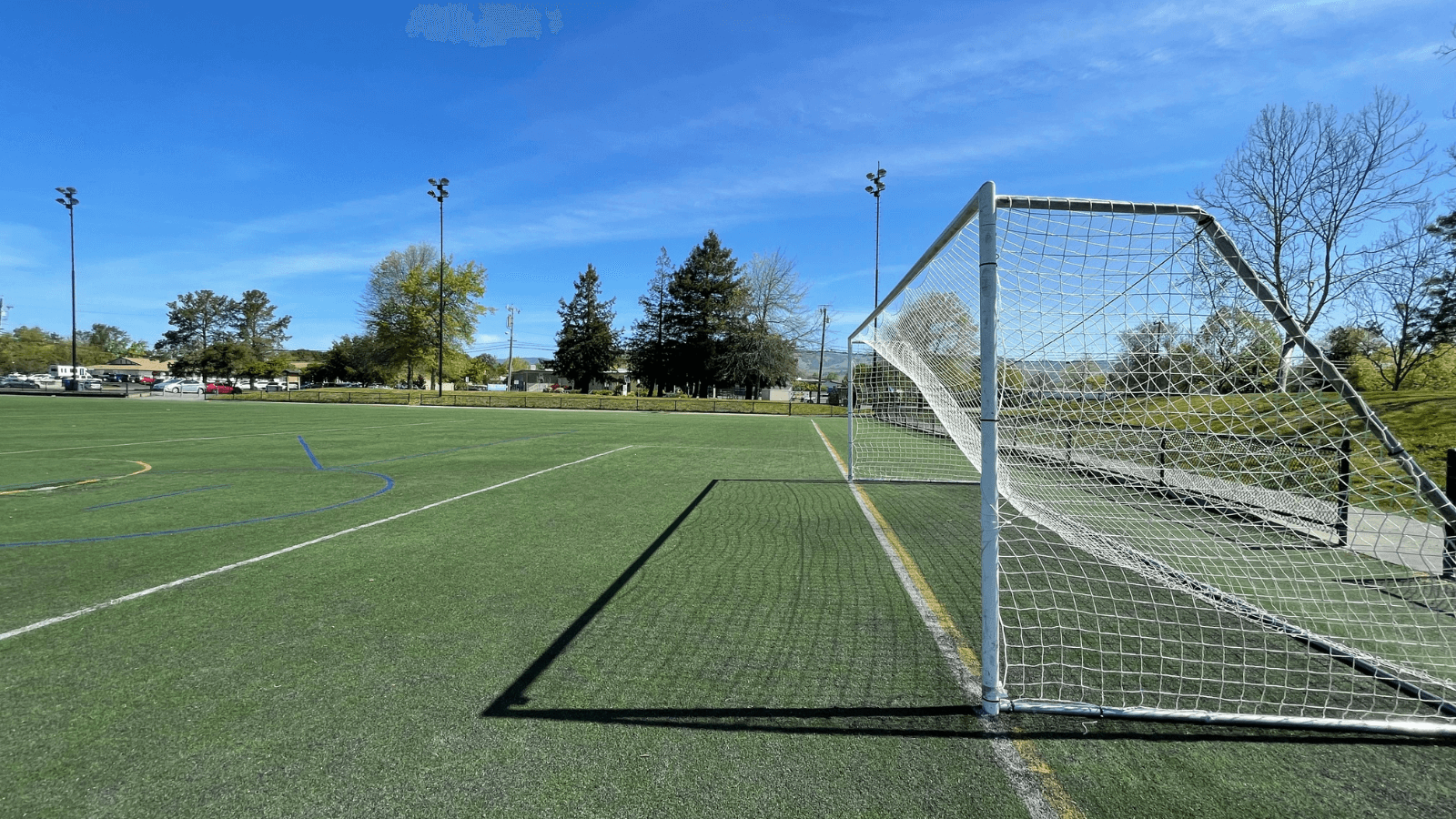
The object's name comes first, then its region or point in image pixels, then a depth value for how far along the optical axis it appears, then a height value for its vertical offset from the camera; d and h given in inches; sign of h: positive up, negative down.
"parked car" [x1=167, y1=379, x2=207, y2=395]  2134.6 -16.6
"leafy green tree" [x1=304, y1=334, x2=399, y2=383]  2455.7 +96.6
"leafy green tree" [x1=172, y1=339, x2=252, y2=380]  2896.2 +108.7
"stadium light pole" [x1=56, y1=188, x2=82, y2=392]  1656.0 +474.5
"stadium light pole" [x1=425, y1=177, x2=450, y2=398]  1631.4 +502.7
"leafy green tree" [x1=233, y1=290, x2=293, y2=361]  3740.2 +370.8
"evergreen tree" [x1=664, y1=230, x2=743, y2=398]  2313.0 +289.5
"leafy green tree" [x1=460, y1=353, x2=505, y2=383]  2519.1 +71.1
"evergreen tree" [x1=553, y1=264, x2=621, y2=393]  2532.0 +202.6
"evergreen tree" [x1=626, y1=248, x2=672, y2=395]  2433.6 +176.4
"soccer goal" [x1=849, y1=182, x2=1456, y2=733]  120.0 -45.3
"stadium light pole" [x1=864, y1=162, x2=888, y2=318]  1414.9 +478.8
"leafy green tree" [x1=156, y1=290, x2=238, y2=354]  3811.5 +388.9
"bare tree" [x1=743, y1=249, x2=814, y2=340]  2252.7 +306.2
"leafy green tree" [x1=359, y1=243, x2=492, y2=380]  2116.1 +243.0
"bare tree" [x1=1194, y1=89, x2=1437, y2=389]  847.7 +267.3
